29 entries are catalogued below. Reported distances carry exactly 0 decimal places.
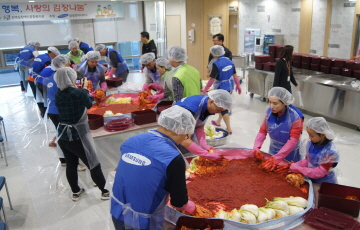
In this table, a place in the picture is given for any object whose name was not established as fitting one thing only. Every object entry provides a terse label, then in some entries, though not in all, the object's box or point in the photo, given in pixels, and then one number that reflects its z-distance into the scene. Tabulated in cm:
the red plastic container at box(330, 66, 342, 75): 566
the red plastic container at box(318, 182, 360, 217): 200
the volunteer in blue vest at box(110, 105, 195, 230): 168
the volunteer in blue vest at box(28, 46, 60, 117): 580
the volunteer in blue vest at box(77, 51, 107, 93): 492
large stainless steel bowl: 393
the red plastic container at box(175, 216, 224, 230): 184
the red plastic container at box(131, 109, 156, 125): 385
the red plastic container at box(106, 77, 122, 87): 567
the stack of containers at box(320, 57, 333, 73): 581
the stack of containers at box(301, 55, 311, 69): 621
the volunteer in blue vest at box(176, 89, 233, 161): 269
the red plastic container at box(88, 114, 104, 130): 374
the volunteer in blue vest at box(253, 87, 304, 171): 277
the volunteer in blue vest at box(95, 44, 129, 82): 634
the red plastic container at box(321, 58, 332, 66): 581
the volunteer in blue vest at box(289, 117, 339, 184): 241
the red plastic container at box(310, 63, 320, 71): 606
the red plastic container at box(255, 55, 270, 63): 687
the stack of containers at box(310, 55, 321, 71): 605
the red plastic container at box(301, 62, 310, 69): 624
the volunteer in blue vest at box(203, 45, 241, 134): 496
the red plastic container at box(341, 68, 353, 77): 550
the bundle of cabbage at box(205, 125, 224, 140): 426
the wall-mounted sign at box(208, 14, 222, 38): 895
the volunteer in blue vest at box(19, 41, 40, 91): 741
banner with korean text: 862
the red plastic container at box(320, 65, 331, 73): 584
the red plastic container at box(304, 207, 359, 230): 189
